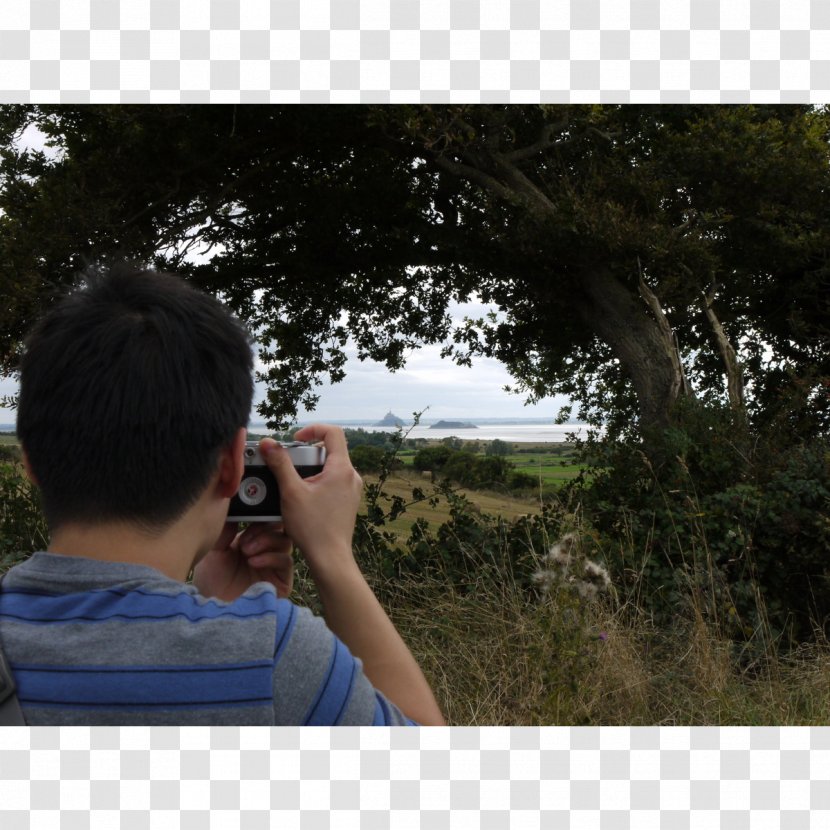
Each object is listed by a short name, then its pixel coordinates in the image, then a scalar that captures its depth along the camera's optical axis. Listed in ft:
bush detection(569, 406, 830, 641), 15.17
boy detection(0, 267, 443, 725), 3.12
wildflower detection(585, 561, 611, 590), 13.37
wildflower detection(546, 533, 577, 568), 13.08
